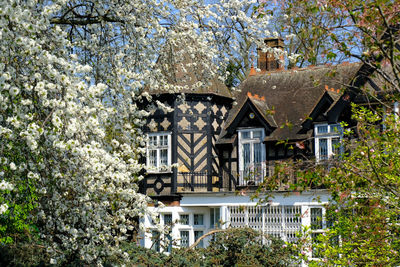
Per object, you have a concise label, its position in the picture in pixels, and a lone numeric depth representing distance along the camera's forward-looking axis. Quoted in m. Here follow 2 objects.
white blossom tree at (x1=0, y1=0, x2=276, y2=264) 10.65
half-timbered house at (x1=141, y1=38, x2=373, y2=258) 36.13
